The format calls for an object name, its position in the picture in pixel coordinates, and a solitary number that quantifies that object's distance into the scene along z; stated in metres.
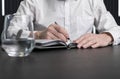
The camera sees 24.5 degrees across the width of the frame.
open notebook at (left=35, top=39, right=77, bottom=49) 1.17
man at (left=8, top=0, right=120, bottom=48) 1.88
